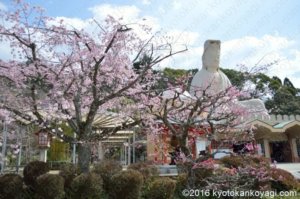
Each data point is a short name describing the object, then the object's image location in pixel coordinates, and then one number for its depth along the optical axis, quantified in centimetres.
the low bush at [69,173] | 603
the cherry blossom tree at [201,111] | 593
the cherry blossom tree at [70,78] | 590
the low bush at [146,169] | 715
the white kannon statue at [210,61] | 2033
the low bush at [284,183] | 761
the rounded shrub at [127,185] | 561
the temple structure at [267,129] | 1850
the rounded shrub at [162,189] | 577
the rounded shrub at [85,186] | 556
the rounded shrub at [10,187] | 572
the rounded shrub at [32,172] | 643
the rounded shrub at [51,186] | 543
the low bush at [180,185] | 664
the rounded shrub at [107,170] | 631
